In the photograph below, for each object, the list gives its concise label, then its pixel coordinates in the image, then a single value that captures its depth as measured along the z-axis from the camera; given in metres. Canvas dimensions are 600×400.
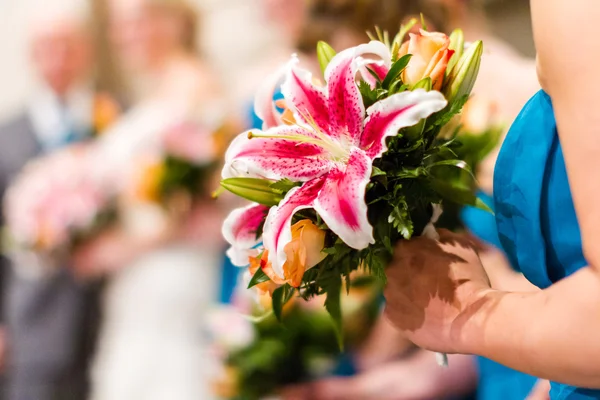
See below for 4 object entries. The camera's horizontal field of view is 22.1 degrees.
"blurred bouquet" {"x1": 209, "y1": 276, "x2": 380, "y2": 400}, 1.63
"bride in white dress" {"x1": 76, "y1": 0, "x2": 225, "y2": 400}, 2.50
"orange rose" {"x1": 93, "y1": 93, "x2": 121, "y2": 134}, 2.94
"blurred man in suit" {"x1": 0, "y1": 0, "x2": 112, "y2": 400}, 2.87
